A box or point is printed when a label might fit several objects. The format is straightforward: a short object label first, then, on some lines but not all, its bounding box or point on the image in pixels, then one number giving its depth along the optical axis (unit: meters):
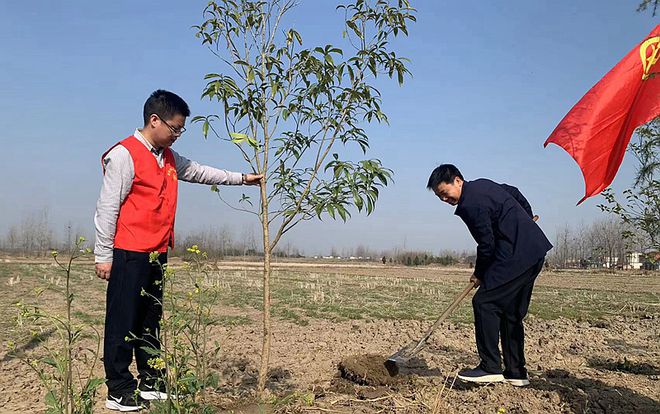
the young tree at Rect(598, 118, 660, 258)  4.35
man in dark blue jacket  4.25
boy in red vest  3.31
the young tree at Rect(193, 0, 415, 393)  3.37
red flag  3.13
